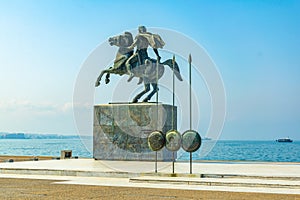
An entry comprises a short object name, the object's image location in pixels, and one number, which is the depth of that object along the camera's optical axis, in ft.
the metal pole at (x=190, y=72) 56.25
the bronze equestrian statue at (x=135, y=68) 76.33
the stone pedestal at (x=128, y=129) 74.13
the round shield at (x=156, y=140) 57.00
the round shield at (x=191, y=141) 54.19
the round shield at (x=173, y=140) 55.56
